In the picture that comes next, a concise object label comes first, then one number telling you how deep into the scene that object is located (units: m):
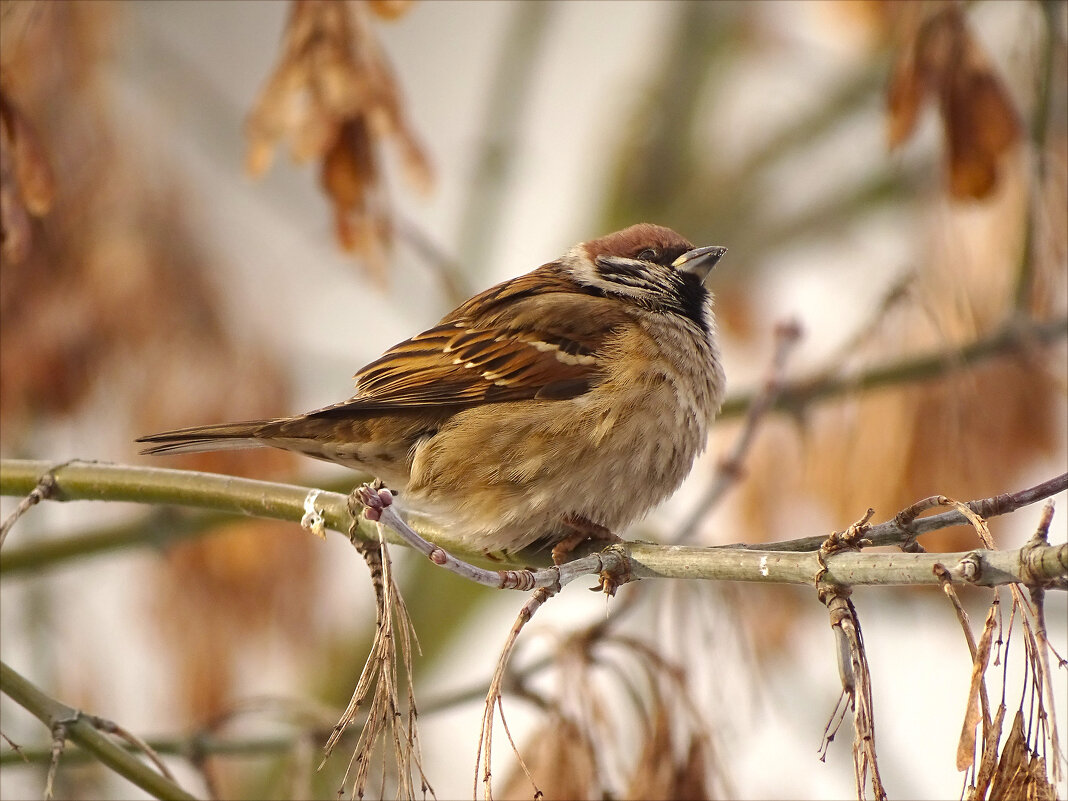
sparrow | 5.75
